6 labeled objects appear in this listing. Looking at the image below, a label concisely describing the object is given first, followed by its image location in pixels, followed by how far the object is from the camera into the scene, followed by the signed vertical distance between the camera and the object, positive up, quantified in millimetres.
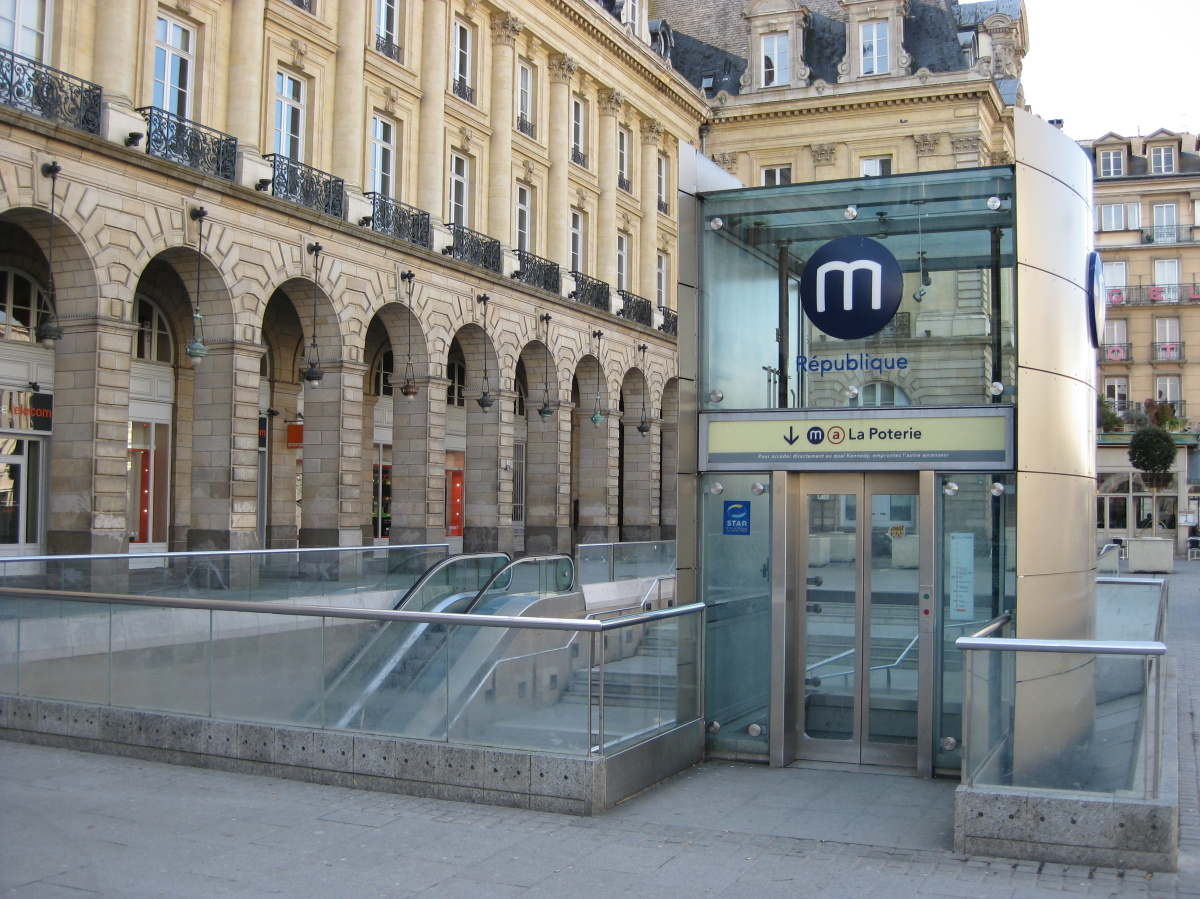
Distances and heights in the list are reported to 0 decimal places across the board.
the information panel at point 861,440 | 9703 +593
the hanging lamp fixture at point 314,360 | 28078 +3449
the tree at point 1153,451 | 53594 +2843
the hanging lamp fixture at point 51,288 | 21322 +3851
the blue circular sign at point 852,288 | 10305 +1886
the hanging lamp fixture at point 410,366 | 31859 +3731
